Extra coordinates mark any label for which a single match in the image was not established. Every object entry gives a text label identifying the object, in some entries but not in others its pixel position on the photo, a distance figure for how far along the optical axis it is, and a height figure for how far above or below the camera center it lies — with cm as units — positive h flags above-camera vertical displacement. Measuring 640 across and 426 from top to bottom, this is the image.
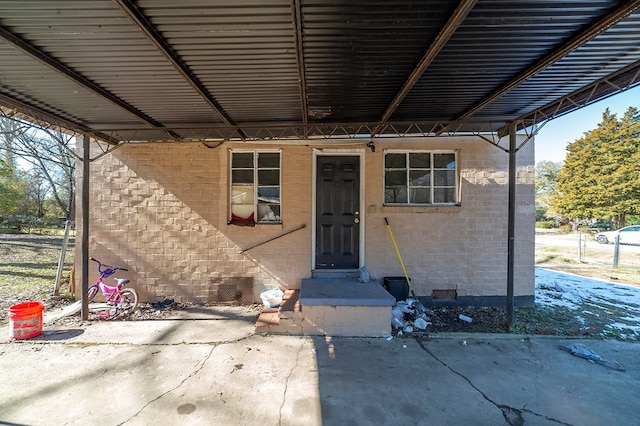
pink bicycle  489 -156
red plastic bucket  390 -162
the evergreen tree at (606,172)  1938 +325
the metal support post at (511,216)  446 -3
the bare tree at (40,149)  1161 +286
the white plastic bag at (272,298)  486 -154
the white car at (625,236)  1490 -120
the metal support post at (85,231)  465 -36
